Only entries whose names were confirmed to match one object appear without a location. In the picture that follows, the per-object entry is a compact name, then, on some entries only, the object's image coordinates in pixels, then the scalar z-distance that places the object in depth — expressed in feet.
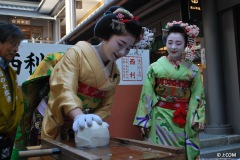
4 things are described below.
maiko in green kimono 9.63
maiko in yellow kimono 5.97
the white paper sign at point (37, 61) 9.36
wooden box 4.23
